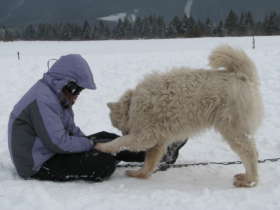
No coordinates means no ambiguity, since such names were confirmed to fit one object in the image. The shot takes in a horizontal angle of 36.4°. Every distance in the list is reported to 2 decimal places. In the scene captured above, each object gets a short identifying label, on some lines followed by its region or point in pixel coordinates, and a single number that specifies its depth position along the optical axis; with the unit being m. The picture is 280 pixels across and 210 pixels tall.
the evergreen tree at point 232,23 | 59.31
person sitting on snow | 4.59
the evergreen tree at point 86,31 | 65.50
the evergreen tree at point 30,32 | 67.75
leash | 5.60
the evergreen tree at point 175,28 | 60.19
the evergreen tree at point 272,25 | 56.44
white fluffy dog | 4.75
